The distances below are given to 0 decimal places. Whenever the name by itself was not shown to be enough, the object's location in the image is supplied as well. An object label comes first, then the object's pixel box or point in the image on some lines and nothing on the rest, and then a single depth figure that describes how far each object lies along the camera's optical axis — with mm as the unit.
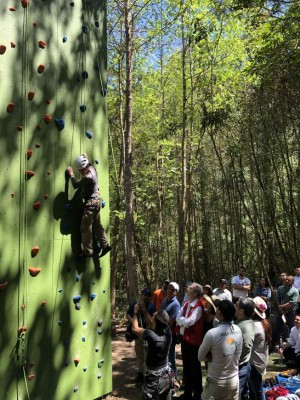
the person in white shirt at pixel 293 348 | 5730
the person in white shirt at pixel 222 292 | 6422
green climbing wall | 3141
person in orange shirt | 5754
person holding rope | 3523
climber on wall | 3635
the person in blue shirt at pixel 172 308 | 4902
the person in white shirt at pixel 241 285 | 7438
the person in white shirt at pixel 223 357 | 3143
